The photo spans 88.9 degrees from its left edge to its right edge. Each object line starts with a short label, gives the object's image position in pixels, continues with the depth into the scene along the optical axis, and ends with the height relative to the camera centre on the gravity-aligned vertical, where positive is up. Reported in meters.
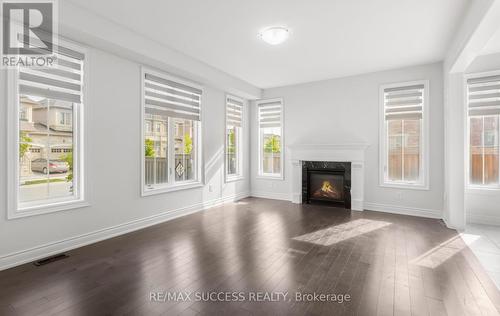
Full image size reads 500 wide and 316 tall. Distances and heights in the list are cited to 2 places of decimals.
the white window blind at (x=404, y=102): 5.00 +1.15
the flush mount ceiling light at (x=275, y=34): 3.44 +1.71
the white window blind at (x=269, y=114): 6.67 +1.21
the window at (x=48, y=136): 2.81 +0.28
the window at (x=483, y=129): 4.40 +0.53
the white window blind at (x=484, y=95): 4.37 +1.11
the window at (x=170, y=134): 4.33 +0.47
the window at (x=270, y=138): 6.67 +0.57
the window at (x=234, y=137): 6.32 +0.55
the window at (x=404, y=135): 4.98 +0.49
